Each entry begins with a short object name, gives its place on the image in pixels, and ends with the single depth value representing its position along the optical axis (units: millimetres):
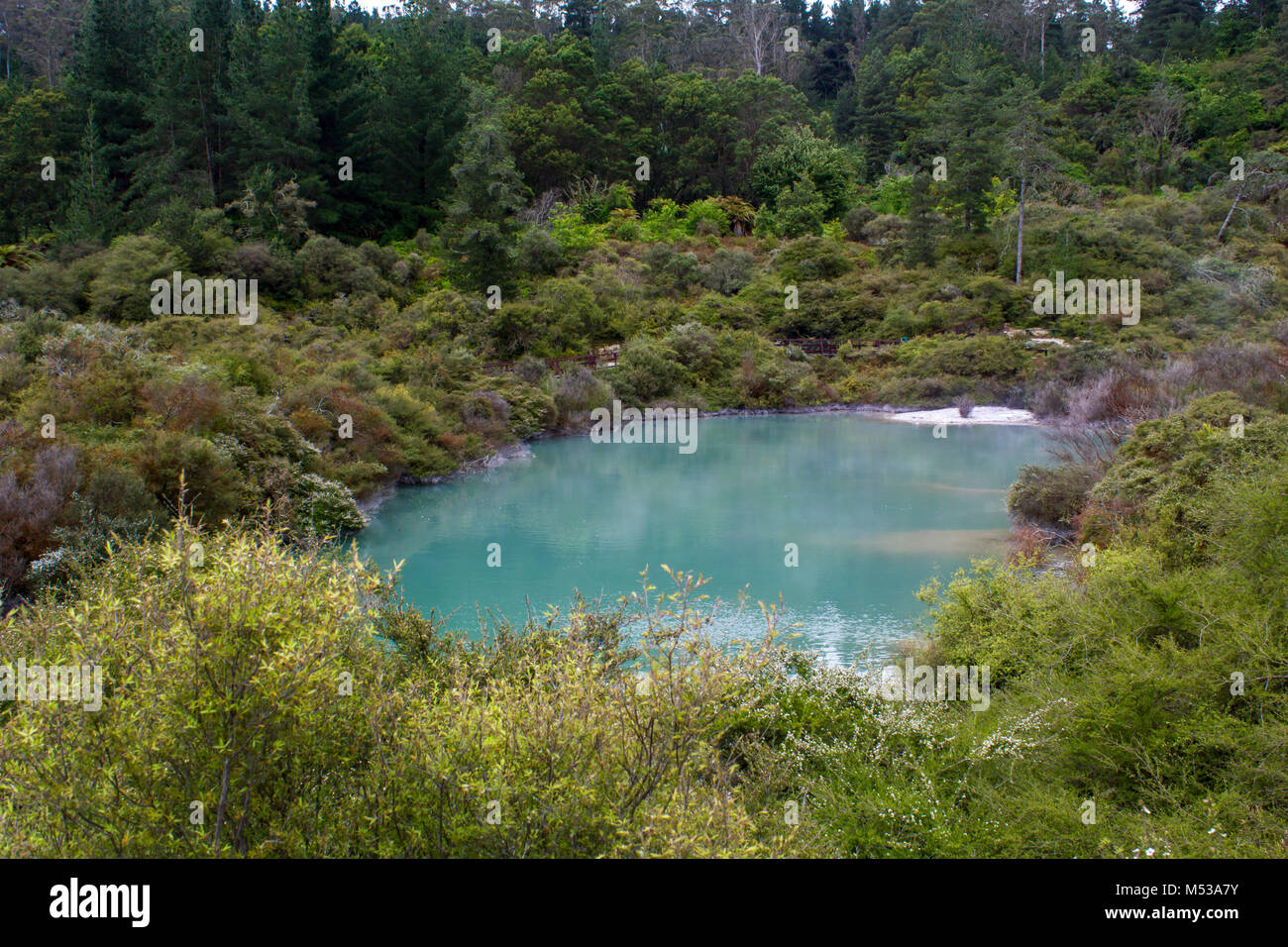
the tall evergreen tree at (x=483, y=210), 34969
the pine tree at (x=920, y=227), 41531
